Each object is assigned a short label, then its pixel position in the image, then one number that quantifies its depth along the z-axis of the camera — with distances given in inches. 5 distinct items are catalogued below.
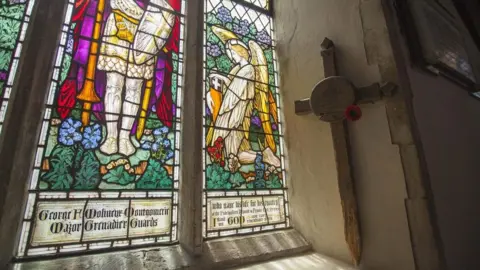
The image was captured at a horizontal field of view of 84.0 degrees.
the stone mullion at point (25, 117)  45.2
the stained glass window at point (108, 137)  51.1
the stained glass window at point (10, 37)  51.6
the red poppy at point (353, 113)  64.2
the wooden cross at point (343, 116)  64.1
